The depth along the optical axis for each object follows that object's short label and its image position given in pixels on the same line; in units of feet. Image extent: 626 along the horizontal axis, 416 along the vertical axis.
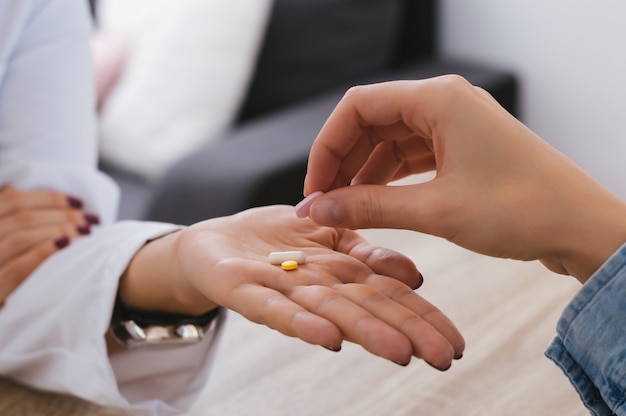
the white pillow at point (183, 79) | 7.64
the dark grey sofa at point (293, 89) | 6.65
